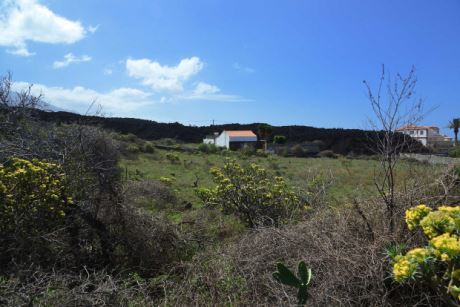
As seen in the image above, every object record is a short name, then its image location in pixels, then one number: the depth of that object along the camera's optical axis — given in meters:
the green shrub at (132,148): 29.71
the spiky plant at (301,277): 2.88
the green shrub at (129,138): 35.84
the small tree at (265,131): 67.12
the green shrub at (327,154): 48.00
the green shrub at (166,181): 14.99
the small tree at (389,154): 4.45
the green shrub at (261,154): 40.81
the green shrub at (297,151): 47.34
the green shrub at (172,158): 27.92
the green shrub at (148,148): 33.56
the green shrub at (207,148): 41.09
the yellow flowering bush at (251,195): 7.46
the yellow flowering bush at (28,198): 4.71
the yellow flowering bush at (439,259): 2.72
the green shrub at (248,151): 39.93
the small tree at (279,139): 63.88
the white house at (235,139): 60.30
